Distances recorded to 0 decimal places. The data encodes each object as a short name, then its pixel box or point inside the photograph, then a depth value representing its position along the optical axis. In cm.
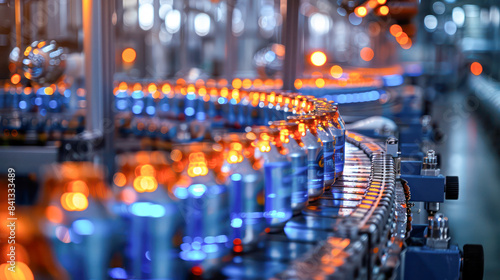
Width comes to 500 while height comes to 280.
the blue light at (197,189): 147
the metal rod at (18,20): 512
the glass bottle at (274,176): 177
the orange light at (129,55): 1648
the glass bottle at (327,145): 227
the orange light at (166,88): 582
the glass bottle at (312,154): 208
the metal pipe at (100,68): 479
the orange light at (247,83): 785
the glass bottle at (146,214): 132
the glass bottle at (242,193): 165
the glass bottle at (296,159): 188
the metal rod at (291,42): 667
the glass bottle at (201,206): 146
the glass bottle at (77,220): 124
